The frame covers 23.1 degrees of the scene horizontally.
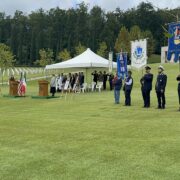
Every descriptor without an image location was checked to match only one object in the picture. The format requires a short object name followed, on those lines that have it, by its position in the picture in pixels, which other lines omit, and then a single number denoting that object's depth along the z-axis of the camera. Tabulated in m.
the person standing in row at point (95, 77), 36.41
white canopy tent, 33.97
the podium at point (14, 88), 29.66
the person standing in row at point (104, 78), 36.91
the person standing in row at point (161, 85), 18.42
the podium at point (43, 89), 27.80
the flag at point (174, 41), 17.12
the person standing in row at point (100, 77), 36.85
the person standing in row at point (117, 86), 22.12
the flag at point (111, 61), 33.31
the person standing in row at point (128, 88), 20.75
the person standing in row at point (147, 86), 19.56
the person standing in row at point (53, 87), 29.16
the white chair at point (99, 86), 34.89
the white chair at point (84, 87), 34.16
